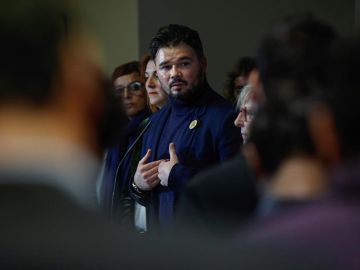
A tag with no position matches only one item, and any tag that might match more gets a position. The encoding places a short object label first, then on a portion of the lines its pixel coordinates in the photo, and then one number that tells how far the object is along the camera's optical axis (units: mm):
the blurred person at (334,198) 4297
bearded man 7002
